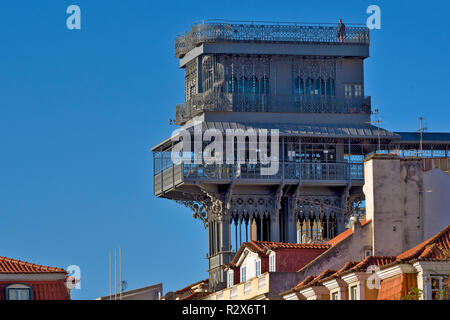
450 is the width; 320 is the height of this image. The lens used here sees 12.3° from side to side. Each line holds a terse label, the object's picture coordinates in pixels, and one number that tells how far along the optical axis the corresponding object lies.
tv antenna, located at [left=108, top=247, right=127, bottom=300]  105.39
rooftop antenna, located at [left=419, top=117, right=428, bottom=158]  113.62
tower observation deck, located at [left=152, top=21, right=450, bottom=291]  127.12
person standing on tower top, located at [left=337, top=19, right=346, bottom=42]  131.12
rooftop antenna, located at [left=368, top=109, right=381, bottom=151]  126.19
